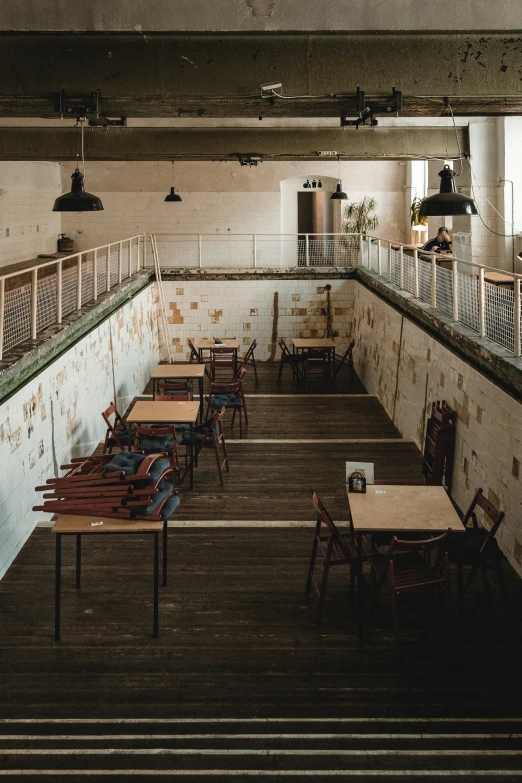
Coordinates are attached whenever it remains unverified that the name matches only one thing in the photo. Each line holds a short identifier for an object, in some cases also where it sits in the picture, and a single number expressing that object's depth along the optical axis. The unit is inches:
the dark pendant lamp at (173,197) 693.2
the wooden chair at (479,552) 211.5
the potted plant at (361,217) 807.7
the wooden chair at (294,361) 566.3
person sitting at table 498.6
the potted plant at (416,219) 724.0
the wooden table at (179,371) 427.8
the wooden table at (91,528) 199.6
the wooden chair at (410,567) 200.5
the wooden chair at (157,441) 315.3
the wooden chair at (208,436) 333.9
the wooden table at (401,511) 202.4
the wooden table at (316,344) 550.6
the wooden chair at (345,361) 635.6
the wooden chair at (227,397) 410.6
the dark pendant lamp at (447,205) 239.5
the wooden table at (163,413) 325.4
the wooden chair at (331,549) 214.2
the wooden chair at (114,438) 343.3
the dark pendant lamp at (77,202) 287.1
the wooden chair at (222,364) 514.1
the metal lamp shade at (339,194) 642.7
